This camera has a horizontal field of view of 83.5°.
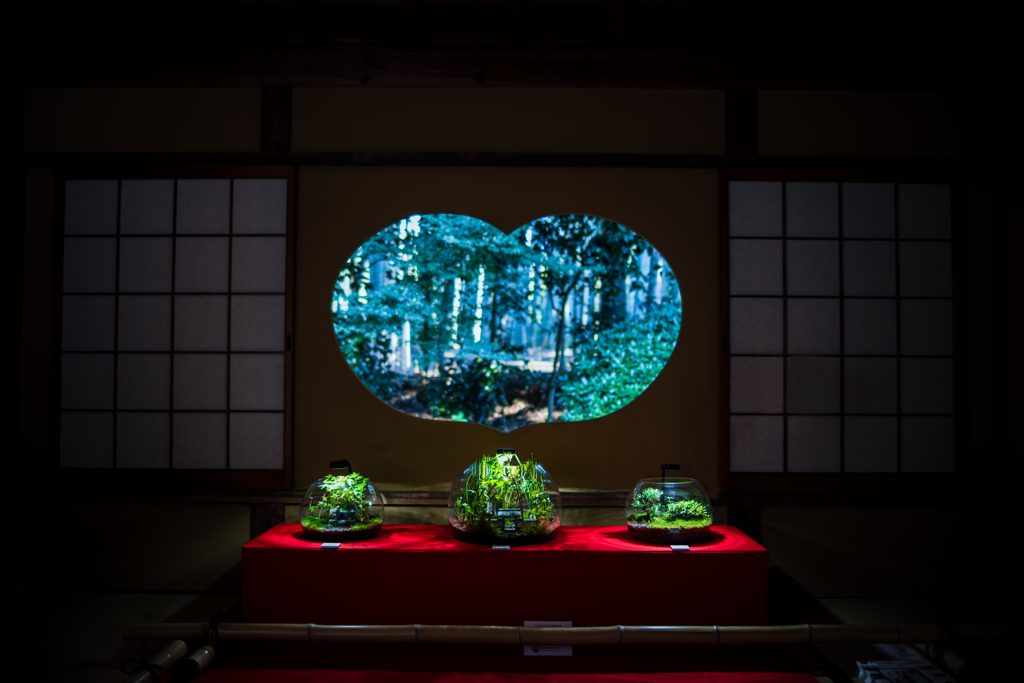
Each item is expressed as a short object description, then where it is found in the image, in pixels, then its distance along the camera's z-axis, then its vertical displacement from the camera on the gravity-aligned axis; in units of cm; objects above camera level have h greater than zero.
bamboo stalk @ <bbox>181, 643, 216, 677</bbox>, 230 -126
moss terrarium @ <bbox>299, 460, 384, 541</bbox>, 266 -75
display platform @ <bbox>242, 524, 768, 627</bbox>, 249 -102
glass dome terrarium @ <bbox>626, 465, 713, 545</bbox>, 259 -72
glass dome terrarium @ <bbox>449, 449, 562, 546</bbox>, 259 -70
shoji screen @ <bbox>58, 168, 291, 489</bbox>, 332 +15
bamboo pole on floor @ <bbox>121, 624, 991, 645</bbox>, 233 -115
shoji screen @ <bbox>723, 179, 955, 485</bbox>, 330 +17
